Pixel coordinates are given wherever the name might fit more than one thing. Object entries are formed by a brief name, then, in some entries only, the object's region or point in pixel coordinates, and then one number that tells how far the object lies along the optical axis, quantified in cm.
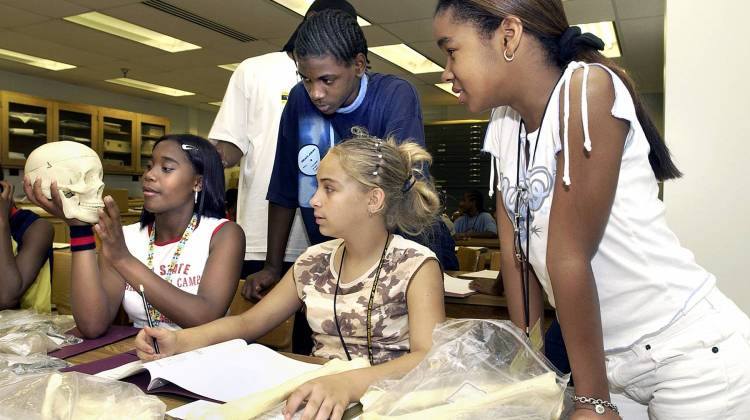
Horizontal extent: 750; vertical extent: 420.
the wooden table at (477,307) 198
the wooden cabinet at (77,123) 732
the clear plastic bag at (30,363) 103
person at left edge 179
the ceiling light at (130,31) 507
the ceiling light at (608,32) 501
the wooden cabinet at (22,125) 668
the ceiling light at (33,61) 618
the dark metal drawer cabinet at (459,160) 886
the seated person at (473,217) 659
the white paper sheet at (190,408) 84
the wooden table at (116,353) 95
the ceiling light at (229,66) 638
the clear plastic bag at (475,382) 74
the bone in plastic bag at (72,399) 78
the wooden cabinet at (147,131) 845
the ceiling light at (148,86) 745
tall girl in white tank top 81
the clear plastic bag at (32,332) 116
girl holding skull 143
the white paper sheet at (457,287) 202
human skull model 141
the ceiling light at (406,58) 599
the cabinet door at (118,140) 791
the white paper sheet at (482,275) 245
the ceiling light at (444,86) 746
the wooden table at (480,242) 497
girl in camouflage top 133
